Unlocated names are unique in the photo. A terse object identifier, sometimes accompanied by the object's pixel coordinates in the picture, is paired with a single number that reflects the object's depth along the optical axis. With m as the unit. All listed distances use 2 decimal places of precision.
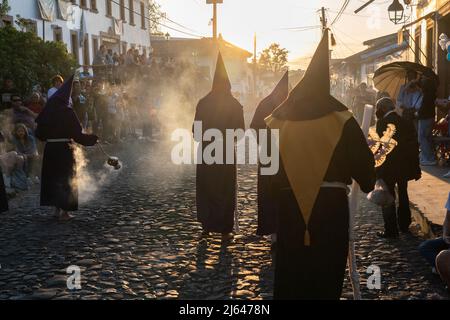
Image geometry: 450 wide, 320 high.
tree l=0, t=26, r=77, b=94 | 14.31
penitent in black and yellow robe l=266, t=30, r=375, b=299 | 3.93
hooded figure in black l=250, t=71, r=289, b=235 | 6.95
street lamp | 18.06
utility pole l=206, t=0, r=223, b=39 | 35.09
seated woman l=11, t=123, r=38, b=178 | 11.34
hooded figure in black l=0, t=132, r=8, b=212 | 6.86
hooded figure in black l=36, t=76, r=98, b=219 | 8.57
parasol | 11.11
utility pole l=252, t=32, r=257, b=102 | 67.77
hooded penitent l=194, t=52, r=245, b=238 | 7.50
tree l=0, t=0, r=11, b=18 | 18.05
